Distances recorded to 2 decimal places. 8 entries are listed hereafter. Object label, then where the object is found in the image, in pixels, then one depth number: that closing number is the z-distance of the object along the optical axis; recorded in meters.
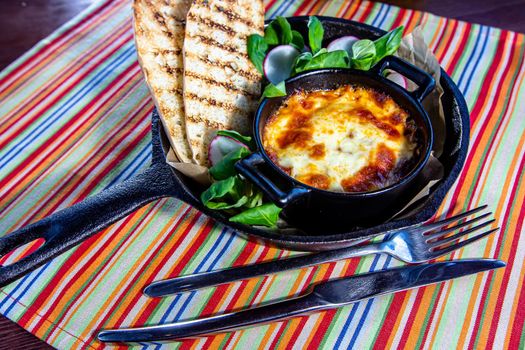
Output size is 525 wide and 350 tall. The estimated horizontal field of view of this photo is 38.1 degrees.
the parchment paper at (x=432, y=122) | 0.43
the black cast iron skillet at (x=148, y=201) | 0.38
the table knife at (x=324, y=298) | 0.39
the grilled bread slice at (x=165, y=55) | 0.44
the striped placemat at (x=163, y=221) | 0.40
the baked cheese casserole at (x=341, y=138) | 0.42
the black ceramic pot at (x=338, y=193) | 0.39
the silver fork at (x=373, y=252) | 0.41
